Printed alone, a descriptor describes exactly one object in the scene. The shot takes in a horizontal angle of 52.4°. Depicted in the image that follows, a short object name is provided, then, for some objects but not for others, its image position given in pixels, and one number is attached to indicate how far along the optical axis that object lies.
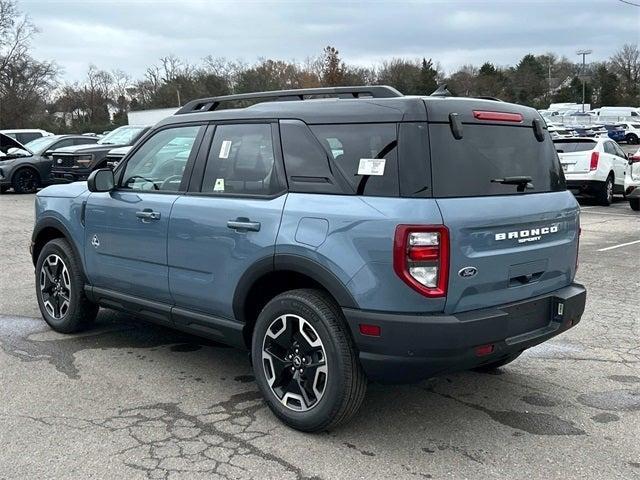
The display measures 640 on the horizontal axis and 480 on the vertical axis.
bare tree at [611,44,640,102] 89.94
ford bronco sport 3.25
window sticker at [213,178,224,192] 4.19
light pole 86.44
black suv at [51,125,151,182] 16.67
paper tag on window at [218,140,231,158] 4.22
